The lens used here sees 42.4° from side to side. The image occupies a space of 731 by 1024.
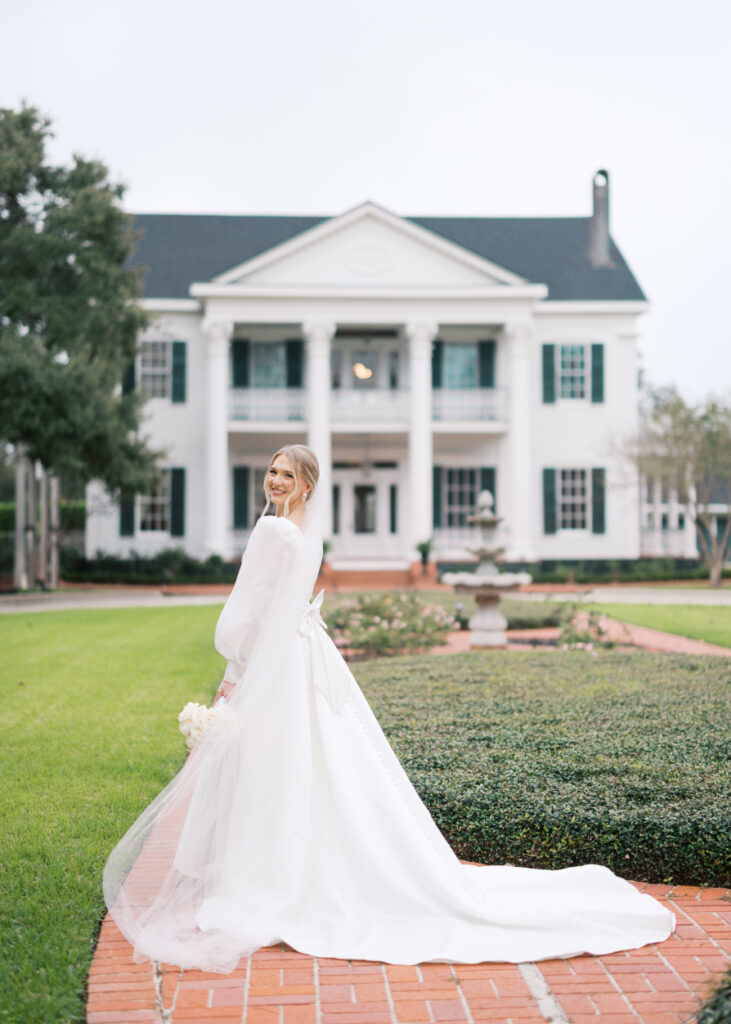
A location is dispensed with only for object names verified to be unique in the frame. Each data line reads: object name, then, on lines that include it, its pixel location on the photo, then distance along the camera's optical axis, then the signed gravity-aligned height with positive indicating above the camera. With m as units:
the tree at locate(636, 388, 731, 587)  21.66 +1.23
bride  3.24 -1.21
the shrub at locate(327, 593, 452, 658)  10.84 -1.42
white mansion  22.78 +2.80
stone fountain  11.16 -0.96
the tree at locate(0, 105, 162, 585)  17.69 +4.36
